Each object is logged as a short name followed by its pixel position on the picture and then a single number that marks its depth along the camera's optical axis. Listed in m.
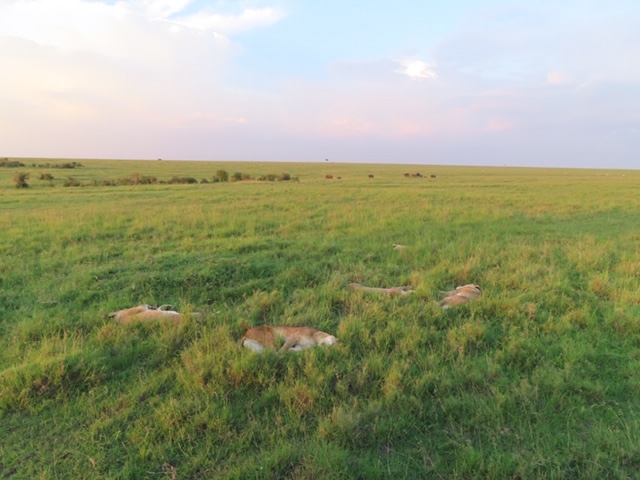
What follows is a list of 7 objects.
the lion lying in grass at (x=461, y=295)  5.81
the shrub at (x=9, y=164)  60.05
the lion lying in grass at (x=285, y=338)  4.52
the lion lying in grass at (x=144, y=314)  5.21
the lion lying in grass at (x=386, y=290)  6.27
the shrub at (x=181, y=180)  38.66
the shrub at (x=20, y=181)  30.79
